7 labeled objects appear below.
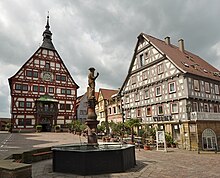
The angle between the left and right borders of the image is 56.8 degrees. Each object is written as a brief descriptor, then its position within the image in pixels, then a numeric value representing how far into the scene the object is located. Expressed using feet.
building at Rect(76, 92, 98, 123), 179.42
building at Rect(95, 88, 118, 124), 147.02
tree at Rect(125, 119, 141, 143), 76.64
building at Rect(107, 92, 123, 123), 121.70
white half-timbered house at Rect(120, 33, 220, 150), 73.09
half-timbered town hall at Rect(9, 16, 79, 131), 136.26
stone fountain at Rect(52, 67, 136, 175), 29.25
